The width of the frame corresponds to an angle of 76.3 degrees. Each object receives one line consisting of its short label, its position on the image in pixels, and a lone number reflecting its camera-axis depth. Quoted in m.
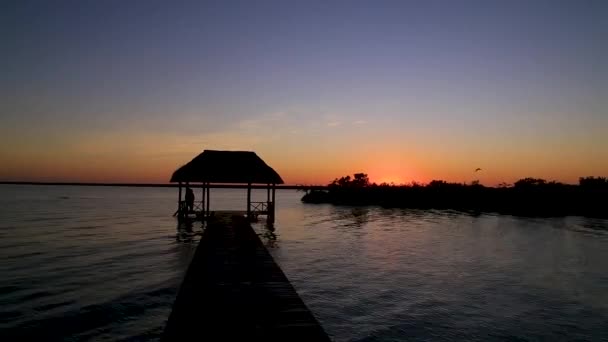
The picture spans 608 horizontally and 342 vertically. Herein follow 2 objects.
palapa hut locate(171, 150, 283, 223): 27.52
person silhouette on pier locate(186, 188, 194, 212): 31.35
